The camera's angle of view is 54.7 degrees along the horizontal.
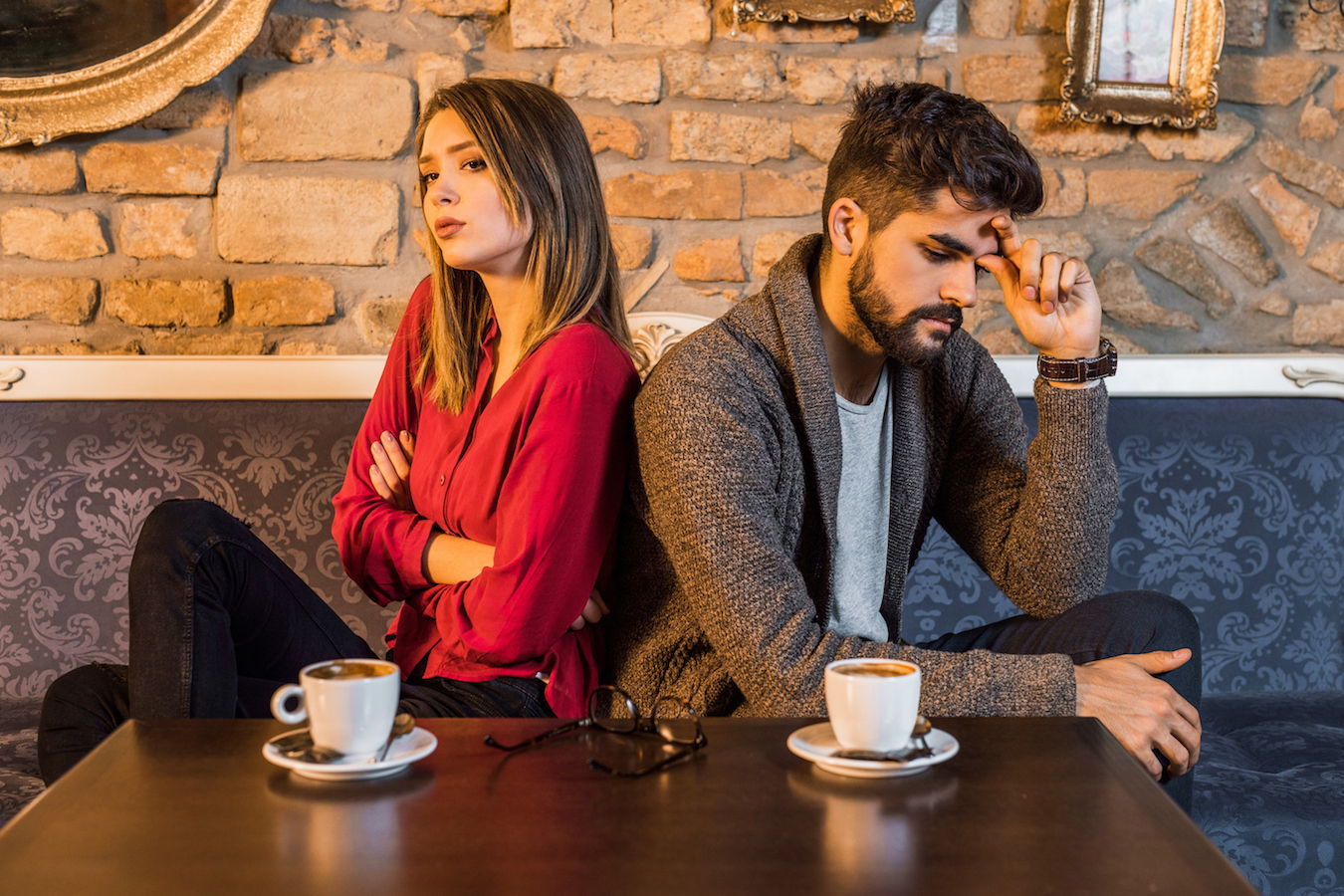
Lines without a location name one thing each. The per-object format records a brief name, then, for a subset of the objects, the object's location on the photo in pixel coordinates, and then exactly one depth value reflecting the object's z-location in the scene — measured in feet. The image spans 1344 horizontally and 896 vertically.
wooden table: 2.73
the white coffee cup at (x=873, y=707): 3.36
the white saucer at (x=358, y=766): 3.29
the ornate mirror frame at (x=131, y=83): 7.24
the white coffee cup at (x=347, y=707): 3.31
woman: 4.73
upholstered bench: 6.90
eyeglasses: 3.44
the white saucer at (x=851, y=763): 3.34
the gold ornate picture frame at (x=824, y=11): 7.48
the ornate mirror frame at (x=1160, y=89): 7.55
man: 4.65
